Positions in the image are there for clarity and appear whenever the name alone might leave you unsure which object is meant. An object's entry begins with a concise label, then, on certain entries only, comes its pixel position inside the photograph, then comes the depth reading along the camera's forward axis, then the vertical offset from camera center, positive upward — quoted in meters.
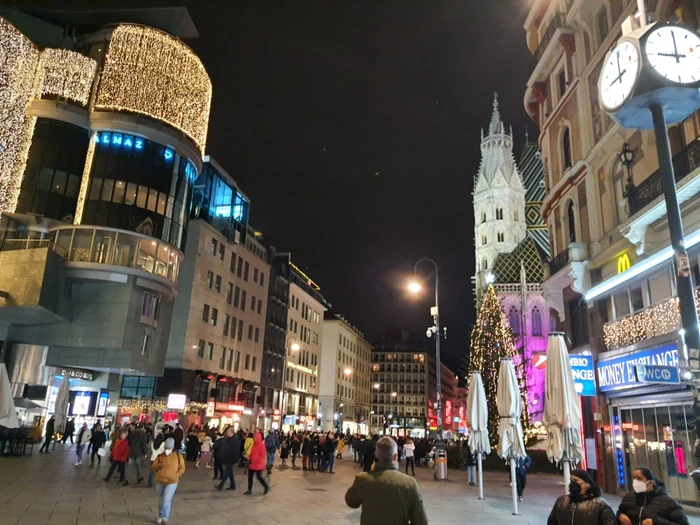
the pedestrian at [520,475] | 17.51 -1.75
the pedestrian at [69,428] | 31.45 -1.55
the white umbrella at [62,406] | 34.50 -0.32
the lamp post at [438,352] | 24.05 +3.23
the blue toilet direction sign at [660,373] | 10.45 +1.05
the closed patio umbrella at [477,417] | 18.84 +0.09
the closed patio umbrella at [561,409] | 11.30 +0.31
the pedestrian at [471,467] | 22.17 -2.02
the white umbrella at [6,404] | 10.83 -0.11
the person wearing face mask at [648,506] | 5.88 -0.89
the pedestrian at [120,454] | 16.41 -1.54
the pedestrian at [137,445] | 17.02 -1.29
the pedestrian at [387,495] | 4.79 -0.72
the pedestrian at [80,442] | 20.55 -1.57
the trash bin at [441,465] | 23.95 -2.14
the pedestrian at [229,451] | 15.99 -1.27
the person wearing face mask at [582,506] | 5.52 -0.86
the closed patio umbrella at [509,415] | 15.65 +0.16
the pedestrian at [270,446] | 22.95 -1.52
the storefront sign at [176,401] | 34.77 +0.33
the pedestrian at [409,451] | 25.09 -1.61
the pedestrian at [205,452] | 24.75 -2.04
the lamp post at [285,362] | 59.46 +5.43
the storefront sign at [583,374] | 19.66 +1.80
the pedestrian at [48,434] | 26.92 -1.69
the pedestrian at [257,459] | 15.55 -1.43
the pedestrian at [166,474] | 10.17 -1.28
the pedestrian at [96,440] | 21.29 -1.48
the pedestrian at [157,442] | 16.43 -1.28
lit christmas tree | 35.88 +5.19
